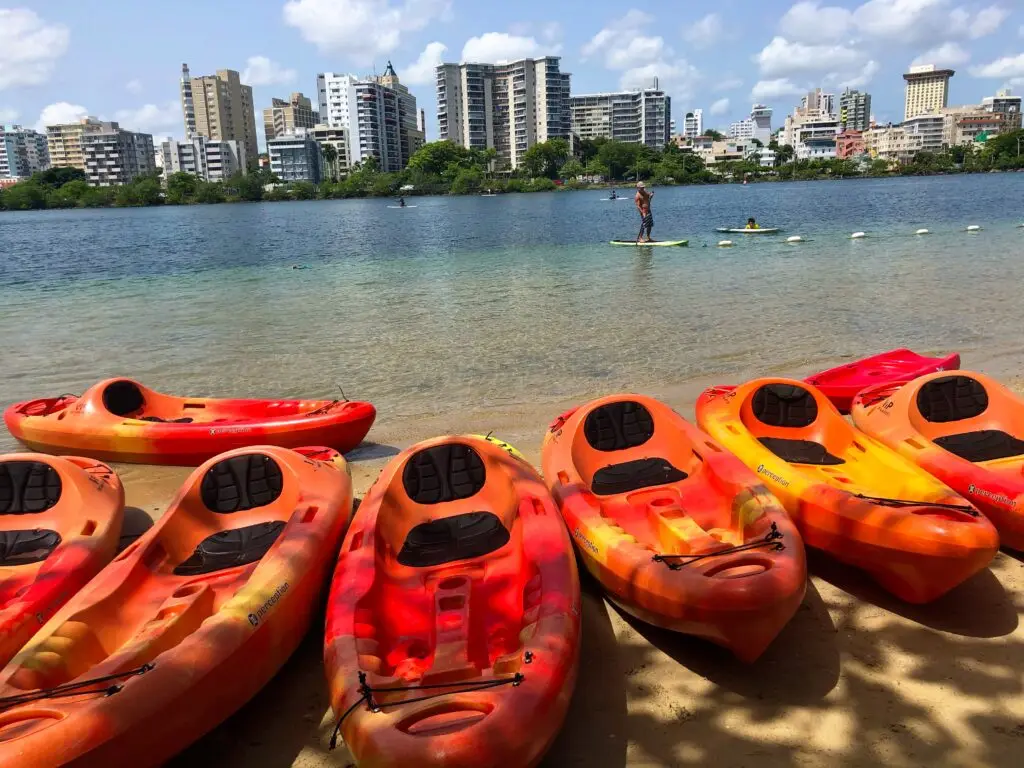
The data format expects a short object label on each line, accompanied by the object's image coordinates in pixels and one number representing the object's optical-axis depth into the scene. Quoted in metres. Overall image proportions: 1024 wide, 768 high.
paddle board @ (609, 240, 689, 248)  24.81
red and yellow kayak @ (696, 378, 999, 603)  3.84
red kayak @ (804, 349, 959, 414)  7.43
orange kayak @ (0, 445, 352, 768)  2.84
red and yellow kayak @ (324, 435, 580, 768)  2.78
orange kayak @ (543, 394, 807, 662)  3.44
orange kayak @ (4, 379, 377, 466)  6.70
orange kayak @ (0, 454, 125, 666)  3.95
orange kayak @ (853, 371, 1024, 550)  4.71
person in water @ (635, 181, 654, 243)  24.36
